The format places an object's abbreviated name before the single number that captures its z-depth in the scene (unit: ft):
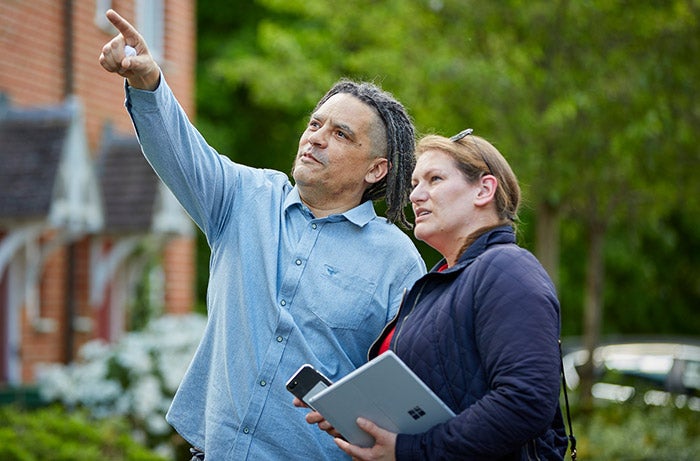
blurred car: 44.52
